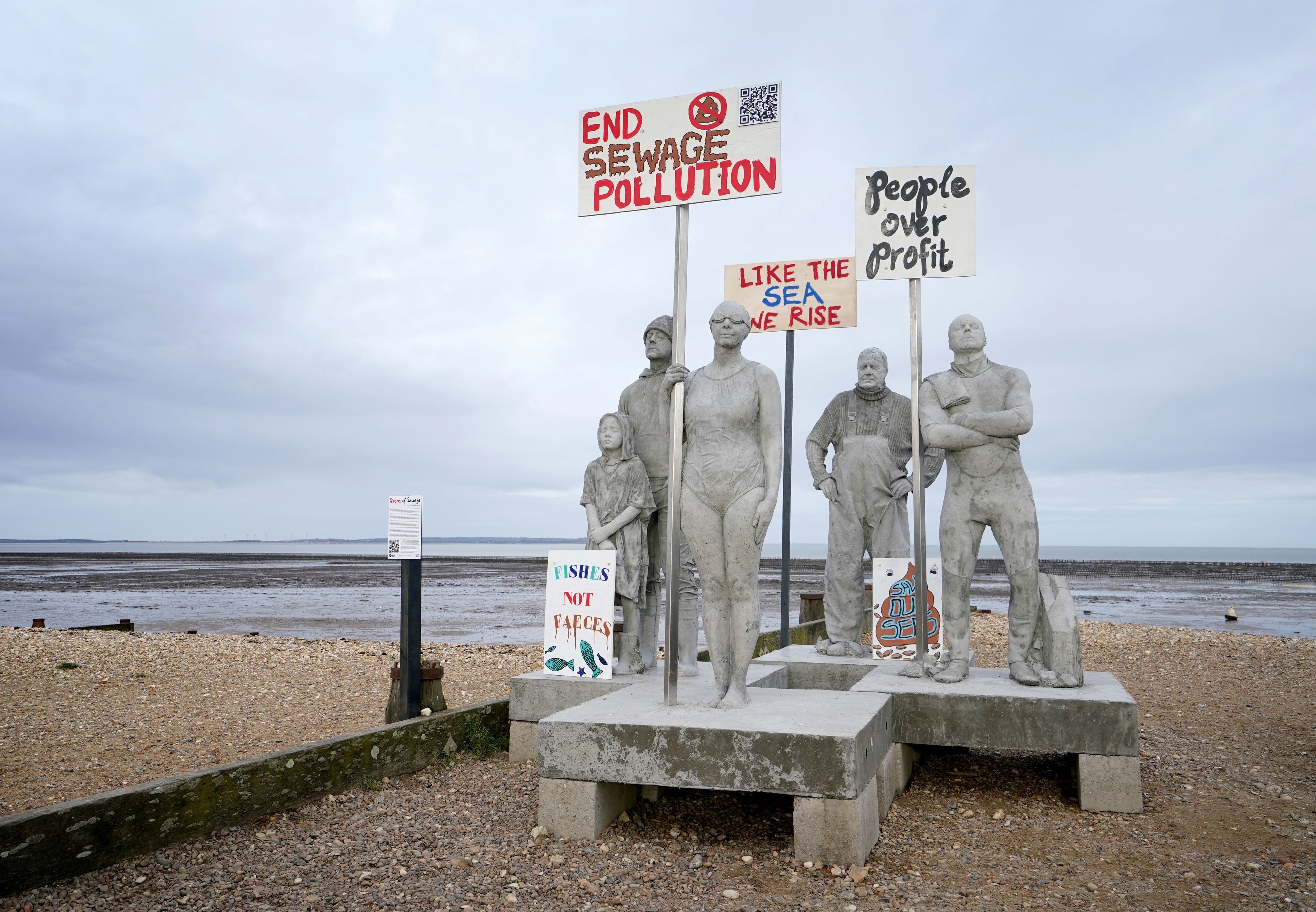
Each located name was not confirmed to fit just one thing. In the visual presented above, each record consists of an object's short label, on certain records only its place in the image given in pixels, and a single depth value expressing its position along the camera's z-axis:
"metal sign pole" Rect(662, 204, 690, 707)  4.82
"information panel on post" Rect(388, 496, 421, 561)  6.13
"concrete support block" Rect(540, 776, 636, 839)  4.30
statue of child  6.08
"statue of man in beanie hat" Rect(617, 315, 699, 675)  6.34
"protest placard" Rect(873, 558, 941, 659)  7.07
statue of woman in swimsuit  4.73
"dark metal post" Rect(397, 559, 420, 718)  6.21
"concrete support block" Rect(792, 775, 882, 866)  3.96
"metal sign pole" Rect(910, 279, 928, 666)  6.13
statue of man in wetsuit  5.48
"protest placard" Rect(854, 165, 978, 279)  6.34
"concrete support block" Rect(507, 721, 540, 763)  5.94
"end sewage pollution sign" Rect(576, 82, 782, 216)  5.12
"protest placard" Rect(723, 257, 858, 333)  8.70
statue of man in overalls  7.32
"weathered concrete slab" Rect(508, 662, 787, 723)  5.78
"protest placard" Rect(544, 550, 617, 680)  5.96
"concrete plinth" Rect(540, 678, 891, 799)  3.99
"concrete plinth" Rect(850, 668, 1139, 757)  4.86
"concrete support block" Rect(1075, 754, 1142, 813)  4.82
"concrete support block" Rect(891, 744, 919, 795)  5.22
